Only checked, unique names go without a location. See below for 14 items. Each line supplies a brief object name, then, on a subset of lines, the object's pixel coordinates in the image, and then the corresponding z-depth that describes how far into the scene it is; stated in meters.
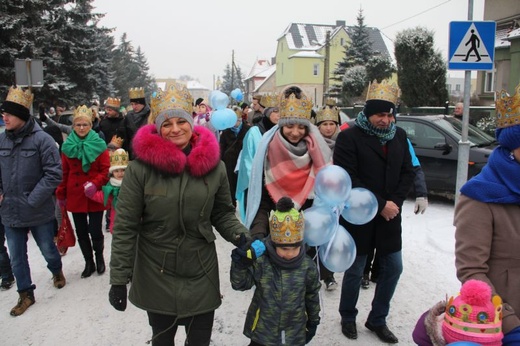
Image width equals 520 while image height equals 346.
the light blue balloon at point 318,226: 3.25
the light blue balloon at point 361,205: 3.47
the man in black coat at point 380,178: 3.78
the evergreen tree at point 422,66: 20.25
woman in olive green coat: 2.79
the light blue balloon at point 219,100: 8.71
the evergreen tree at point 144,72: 60.91
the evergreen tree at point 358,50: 36.81
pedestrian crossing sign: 6.19
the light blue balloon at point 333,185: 3.33
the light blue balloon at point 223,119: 7.80
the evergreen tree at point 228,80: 86.25
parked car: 8.83
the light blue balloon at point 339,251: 3.42
